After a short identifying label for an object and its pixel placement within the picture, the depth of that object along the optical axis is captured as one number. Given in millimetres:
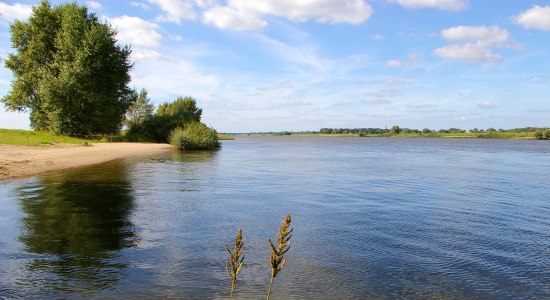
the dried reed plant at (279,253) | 3432
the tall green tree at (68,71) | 58406
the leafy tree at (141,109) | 94375
